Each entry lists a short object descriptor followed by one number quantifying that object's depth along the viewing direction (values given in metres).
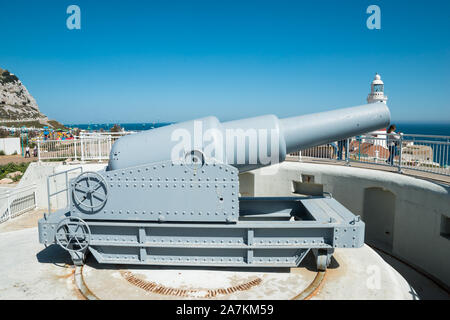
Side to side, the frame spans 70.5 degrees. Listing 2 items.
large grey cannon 4.16
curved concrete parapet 5.96
